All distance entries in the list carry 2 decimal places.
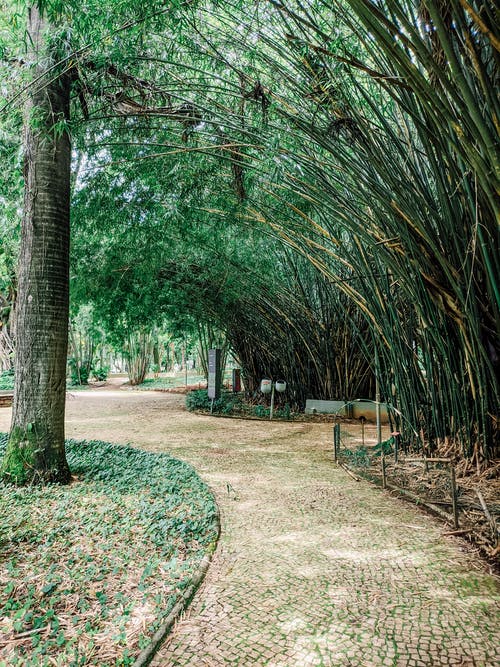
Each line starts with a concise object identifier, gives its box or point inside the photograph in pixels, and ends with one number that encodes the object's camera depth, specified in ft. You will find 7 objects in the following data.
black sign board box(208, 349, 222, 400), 22.47
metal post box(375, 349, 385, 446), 12.39
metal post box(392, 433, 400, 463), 11.25
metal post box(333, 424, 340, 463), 12.49
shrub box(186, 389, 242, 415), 23.98
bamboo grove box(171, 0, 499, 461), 7.49
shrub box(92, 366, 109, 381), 53.52
